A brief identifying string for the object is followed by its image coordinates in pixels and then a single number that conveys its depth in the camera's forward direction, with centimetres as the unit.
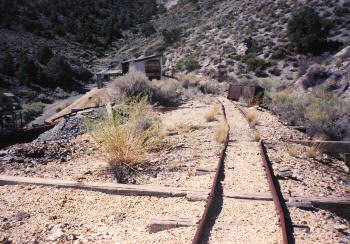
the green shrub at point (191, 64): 3909
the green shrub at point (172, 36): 5625
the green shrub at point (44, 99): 3959
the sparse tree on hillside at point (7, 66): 4040
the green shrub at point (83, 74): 5353
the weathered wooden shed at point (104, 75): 3938
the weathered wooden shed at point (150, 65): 3134
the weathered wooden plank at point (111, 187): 445
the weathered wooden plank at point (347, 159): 617
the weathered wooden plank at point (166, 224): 354
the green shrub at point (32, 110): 3091
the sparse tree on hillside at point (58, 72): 4578
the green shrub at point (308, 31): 3026
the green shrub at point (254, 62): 3173
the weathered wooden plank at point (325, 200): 403
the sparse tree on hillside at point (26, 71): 4053
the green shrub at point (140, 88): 1638
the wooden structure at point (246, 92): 1647
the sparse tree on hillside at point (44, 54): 4972
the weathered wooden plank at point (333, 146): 666
